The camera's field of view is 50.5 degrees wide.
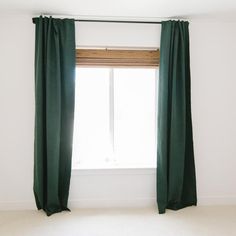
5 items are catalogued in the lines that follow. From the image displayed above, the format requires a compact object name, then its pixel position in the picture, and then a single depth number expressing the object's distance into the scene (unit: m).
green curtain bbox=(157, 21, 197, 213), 2.74
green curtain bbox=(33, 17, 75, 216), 2.63
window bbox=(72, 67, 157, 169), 2.99
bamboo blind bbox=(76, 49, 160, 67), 2.82
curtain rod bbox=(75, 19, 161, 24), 2.76
